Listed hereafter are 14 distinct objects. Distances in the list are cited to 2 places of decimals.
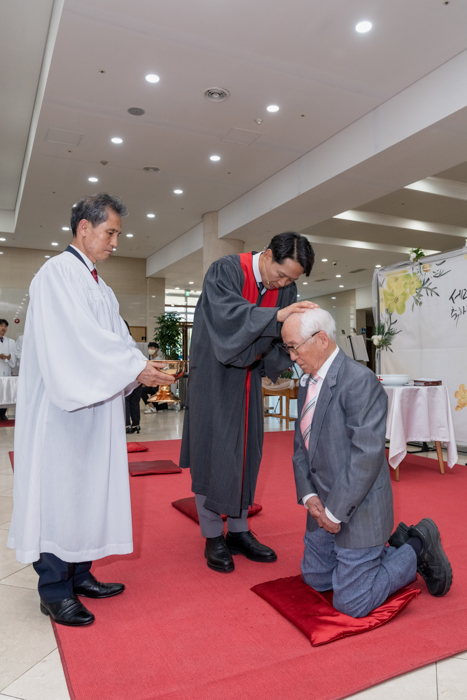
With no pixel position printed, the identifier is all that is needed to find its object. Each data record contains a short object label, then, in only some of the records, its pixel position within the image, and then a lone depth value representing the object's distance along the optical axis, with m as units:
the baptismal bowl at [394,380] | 4.82
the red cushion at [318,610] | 1.85
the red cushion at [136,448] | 5.81
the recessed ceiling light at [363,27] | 4.89
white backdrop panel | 5.66
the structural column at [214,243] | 10.59
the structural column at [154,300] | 15.76
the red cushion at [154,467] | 4.60
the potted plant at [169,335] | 14.45
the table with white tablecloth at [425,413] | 4.62
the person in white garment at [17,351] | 9.05
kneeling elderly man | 1.89
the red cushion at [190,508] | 3.30
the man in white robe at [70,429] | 1.92
